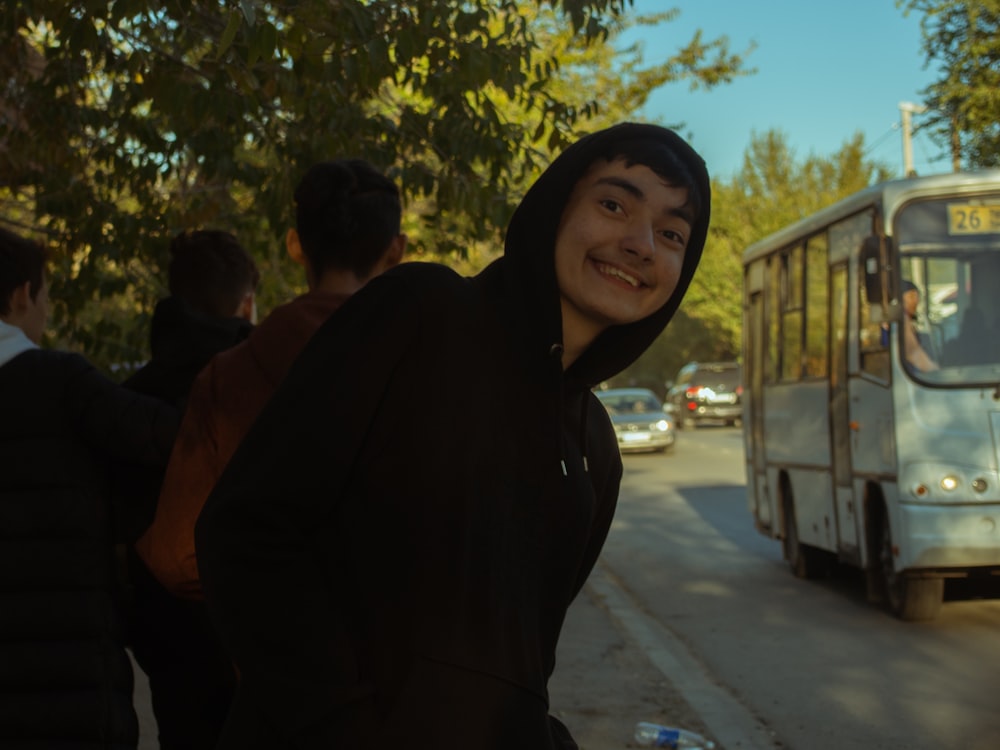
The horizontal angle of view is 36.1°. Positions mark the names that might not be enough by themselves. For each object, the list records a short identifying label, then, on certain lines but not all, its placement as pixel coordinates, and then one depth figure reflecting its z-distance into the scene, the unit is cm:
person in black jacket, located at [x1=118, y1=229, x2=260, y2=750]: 368
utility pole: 3694
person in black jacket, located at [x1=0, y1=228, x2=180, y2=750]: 340
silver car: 3462
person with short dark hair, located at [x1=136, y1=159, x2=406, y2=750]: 308
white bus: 1025
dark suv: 4903
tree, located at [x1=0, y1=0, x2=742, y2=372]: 639
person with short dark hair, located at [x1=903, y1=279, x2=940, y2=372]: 1073
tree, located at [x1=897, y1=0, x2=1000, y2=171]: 2077
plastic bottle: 671
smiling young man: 197
